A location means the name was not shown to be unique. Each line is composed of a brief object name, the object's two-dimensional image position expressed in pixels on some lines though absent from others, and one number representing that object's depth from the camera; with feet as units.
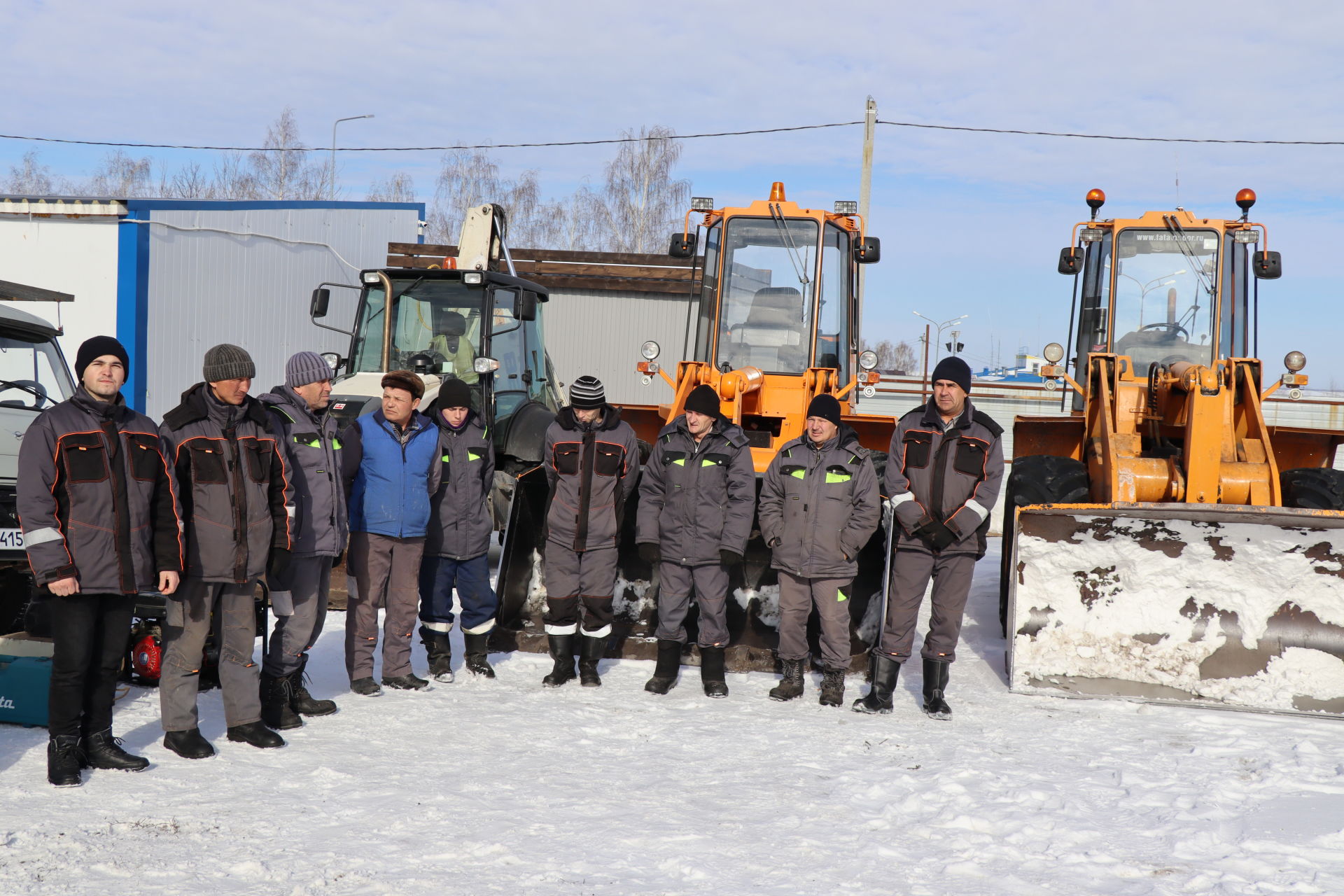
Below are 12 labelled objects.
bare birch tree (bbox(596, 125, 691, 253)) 124.77
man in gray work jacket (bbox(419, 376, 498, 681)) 18.98
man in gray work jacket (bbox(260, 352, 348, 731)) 16.03
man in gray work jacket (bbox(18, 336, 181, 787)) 12.94
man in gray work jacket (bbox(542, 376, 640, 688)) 19.21
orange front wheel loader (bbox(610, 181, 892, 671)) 25.88
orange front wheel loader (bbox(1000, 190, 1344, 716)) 18.19
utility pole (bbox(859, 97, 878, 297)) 54.49
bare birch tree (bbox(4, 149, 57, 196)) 171.94
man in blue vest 17.90
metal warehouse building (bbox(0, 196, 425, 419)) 39.73
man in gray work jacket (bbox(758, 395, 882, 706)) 18.37
